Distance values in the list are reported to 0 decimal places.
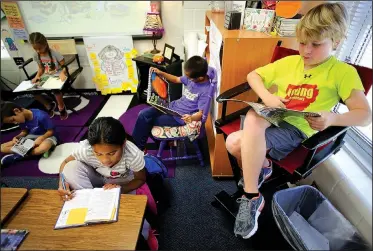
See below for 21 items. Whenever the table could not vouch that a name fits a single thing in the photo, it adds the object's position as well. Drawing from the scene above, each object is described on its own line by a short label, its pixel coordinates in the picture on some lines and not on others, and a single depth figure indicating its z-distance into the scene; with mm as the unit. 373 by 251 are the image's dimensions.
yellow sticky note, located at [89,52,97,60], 2616
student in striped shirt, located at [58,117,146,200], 964
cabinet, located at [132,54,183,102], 2204
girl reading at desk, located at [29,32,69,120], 2245
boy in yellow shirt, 890
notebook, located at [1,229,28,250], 666
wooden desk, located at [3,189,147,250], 723
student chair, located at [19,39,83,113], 2431
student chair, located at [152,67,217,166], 1537
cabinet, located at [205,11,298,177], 1175
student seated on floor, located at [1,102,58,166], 1802
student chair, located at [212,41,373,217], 895
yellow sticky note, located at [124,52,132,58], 2641
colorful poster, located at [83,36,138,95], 2557
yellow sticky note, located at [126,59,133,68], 2693
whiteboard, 2373
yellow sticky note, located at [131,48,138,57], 2622
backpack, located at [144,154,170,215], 1354
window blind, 1187
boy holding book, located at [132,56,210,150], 1510
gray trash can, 955
